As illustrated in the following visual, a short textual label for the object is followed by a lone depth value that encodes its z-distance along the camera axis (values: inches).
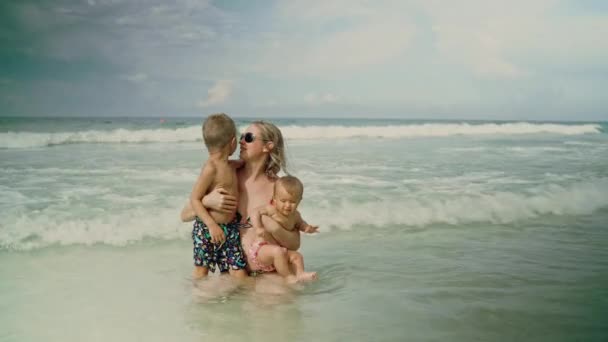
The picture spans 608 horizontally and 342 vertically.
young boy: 133.3
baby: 133.0
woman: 142.1
